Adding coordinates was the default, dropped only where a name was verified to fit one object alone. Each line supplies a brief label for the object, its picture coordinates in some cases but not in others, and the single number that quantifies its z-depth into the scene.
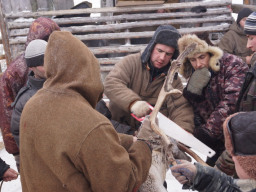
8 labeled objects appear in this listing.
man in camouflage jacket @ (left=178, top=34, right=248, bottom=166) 2.47
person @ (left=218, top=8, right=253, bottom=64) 5.07
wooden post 6.70
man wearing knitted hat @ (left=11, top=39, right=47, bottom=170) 2.37
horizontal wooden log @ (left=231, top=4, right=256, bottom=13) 7.48
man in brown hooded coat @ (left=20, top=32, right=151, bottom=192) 1.42
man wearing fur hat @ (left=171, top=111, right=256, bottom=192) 1.37
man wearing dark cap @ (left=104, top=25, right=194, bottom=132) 2.72
